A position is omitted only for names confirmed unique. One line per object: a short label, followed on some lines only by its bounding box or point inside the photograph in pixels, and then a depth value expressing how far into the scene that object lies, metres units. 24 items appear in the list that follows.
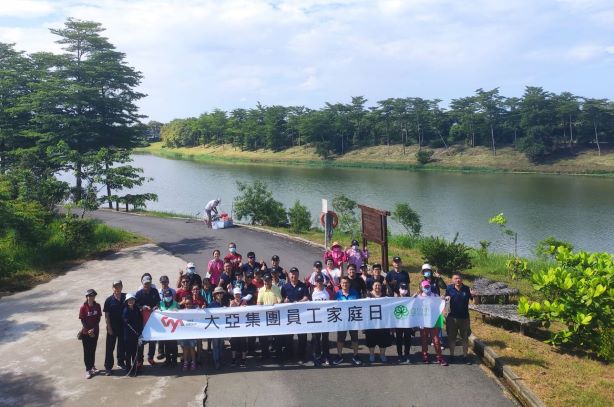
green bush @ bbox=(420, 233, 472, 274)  14.41
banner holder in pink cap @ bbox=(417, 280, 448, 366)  8.54
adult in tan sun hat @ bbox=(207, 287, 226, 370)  8.54
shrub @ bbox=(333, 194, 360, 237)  22.81
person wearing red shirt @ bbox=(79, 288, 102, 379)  8.06
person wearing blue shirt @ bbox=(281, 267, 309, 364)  8.87
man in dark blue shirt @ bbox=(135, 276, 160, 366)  8.57
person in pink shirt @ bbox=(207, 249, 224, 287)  10.80
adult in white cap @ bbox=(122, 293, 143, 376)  8.15
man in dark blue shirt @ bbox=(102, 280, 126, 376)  8.10
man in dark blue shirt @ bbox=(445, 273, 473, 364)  8.45
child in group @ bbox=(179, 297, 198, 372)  8.49
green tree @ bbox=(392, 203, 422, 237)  22.84
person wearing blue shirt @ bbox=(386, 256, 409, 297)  9.30
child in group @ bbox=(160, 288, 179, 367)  8.58
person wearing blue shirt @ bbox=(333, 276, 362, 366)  8.73
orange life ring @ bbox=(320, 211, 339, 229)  15.45
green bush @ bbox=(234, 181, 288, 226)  25.17
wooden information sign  13.12
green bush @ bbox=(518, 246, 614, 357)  8.66
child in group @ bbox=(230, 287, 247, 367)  8.68
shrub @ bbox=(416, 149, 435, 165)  74.38
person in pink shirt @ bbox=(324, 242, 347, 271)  11.62
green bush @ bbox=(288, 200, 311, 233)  23.08
